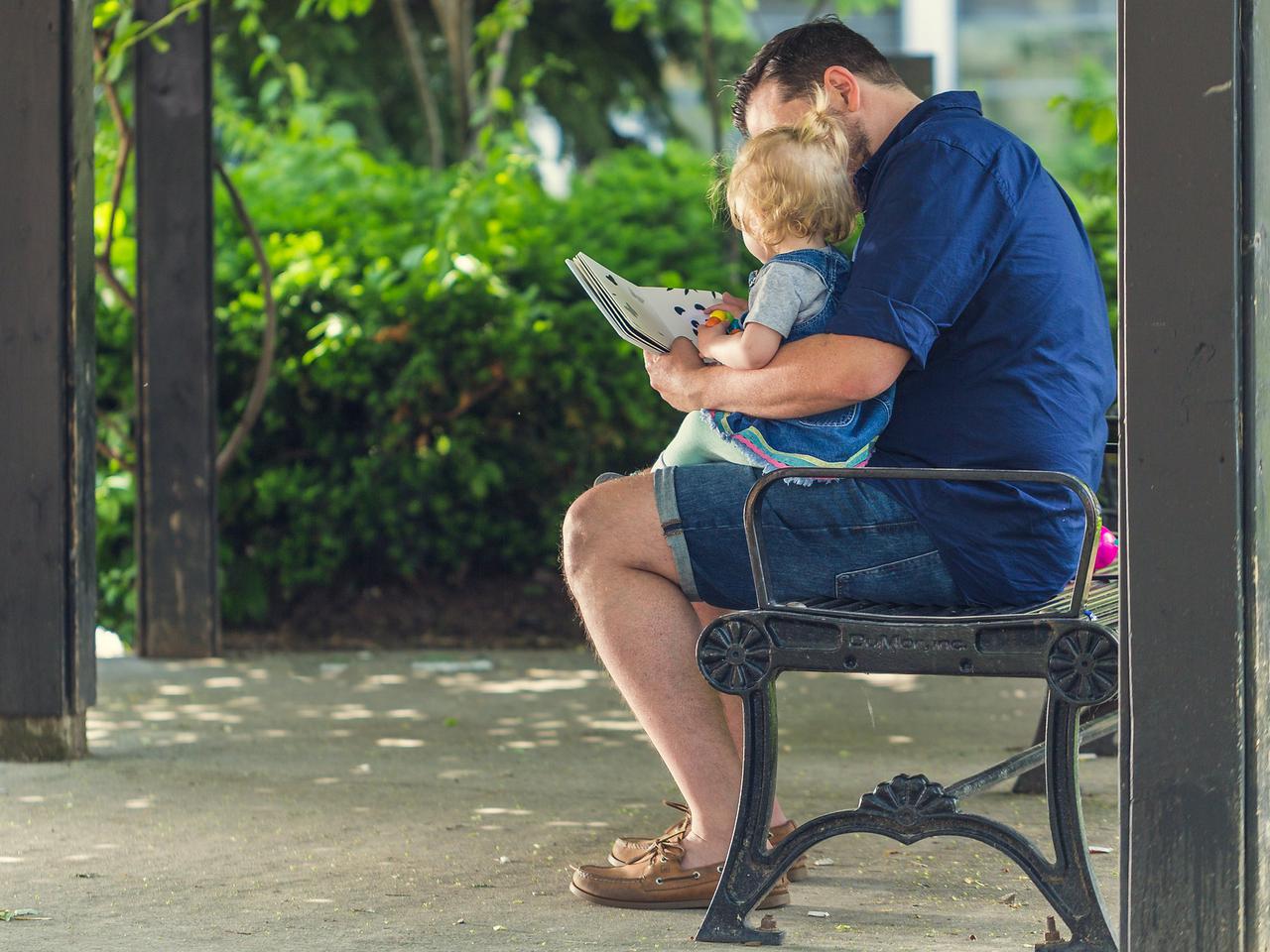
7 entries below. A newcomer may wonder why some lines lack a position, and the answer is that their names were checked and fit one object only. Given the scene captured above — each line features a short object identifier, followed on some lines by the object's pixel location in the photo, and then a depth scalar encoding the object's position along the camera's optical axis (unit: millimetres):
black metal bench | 5812
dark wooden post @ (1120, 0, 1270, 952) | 5328
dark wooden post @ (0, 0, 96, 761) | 9352
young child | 6395
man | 6203
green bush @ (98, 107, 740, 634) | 14164
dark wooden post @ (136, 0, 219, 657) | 13016
